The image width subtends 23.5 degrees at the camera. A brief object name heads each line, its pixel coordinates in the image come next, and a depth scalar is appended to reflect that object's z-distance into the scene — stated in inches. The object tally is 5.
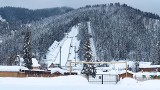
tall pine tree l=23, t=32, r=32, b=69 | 3056.1
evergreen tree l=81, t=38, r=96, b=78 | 2868.6
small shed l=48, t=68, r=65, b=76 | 2478.2
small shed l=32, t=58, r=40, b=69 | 4153.3
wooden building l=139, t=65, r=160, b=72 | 4483.3
